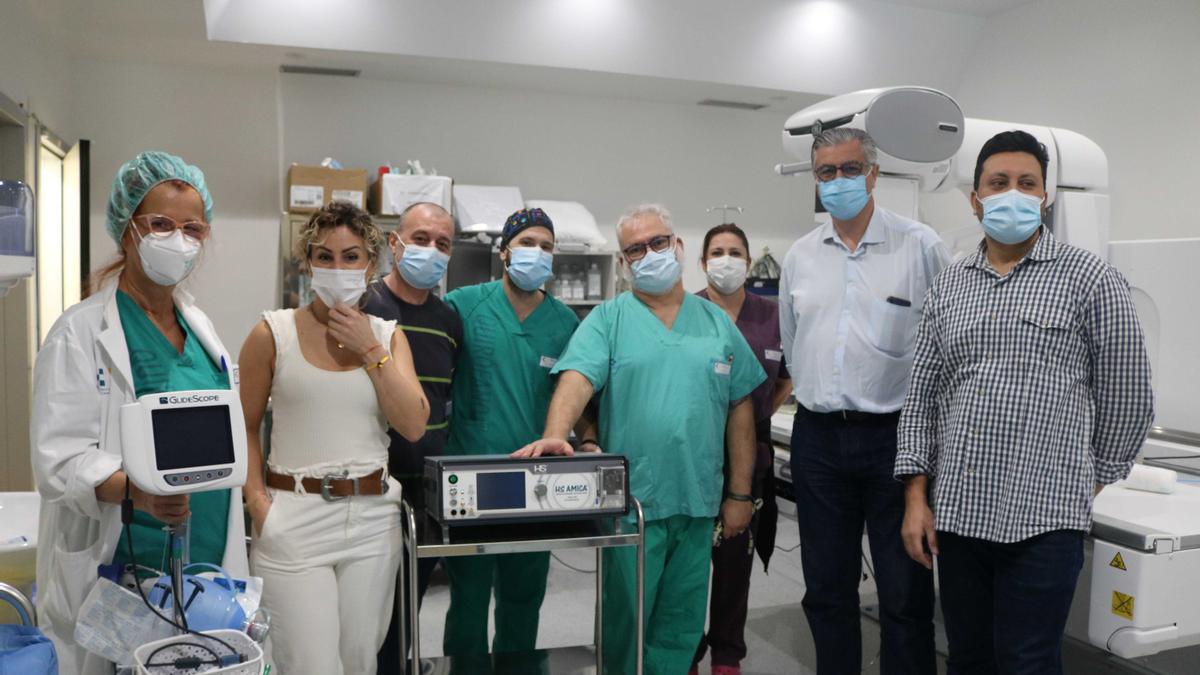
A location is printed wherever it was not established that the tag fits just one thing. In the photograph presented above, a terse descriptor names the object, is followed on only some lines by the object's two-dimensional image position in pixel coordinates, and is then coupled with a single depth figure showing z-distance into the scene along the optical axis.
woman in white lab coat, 1.55
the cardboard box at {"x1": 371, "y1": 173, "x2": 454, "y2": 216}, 4.96
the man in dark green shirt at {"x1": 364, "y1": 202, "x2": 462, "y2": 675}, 2.41
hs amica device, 2.01
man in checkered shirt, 1.87
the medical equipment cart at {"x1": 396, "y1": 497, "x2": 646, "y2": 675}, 1.99
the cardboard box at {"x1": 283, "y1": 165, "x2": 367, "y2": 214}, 4.93
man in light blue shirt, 2.32
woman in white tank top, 1.93
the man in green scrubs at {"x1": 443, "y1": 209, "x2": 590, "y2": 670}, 2.50
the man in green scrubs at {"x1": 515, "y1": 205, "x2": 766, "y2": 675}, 2.35
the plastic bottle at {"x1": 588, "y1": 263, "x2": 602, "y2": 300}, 5.46
